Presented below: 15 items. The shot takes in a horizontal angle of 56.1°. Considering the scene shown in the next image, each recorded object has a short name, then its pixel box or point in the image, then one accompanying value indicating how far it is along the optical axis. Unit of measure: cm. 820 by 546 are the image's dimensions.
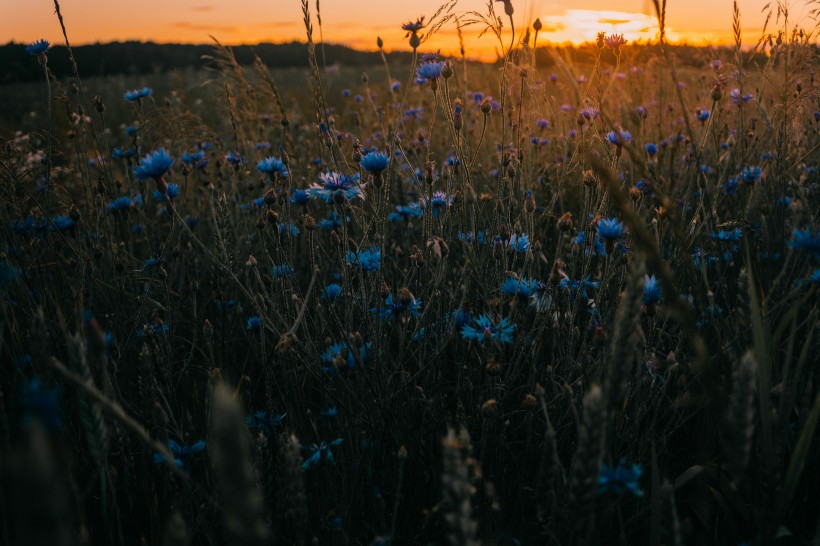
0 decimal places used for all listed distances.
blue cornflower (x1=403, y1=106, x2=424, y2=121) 122
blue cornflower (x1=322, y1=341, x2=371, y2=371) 53
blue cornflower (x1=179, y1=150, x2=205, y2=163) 92
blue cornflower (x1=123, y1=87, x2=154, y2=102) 88
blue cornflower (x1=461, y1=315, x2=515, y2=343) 49
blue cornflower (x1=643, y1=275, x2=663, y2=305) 51
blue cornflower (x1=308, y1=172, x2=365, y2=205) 57
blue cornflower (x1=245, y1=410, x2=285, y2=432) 49
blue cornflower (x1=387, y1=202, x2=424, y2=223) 71
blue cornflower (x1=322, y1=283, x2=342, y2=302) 65
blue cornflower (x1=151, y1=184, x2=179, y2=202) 73
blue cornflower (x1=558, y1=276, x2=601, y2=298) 55
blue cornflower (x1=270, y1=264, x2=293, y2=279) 57
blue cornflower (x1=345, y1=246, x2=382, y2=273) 61
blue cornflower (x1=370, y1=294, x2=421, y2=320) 56
